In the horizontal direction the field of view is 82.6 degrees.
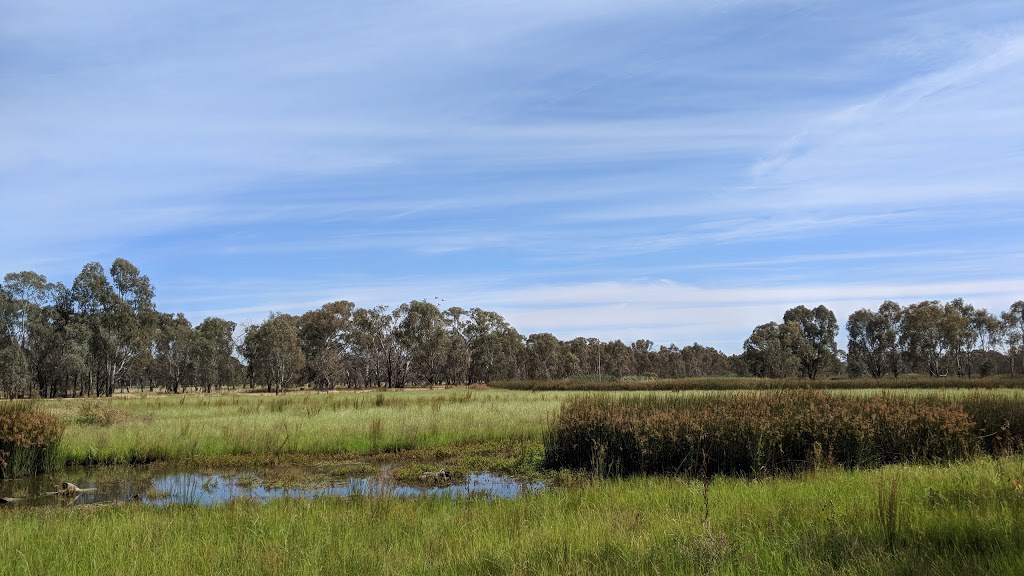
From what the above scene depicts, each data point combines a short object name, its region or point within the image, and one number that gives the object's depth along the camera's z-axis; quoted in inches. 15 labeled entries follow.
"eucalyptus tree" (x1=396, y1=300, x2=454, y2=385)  4141.2
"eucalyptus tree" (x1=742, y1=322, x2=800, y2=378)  4308.6
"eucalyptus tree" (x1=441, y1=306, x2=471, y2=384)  4340.6
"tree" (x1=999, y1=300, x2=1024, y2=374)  4069.9
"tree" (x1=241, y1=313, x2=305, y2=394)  3590.1
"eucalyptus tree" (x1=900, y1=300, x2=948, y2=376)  3855.8
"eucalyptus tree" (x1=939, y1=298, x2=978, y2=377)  3678.6
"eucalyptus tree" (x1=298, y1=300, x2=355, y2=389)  4114.4
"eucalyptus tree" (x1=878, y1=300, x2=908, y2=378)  4171.5
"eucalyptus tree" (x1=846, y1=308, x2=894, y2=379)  4286.4
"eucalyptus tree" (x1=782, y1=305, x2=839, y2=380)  4402.1
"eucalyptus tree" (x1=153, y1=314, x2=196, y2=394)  4101.9
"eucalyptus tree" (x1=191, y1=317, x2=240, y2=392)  4084.6
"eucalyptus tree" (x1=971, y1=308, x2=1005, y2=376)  3912.4
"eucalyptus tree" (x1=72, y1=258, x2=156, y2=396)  2790.4
